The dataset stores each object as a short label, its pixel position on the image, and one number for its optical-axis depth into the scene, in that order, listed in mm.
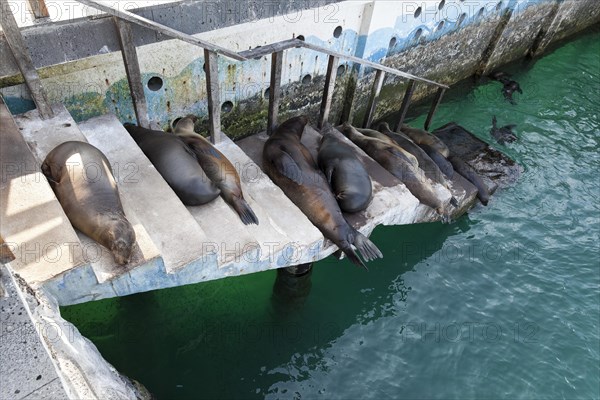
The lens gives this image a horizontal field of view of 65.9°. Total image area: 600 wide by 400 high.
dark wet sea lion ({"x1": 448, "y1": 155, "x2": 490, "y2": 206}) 7168
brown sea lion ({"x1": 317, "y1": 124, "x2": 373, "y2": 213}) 5180
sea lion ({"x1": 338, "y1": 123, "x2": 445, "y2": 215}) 6207
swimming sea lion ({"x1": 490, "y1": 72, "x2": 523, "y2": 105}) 10209
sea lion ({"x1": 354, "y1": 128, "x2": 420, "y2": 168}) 6575
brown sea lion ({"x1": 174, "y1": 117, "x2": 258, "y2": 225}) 4469
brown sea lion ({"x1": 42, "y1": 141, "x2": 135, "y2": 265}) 3451
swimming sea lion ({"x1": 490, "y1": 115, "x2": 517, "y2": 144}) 8906
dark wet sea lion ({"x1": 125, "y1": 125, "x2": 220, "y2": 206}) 4363
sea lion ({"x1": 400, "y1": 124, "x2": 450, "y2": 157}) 7668
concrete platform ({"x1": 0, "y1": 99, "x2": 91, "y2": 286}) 3102
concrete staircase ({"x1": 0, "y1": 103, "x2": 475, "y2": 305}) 3221
